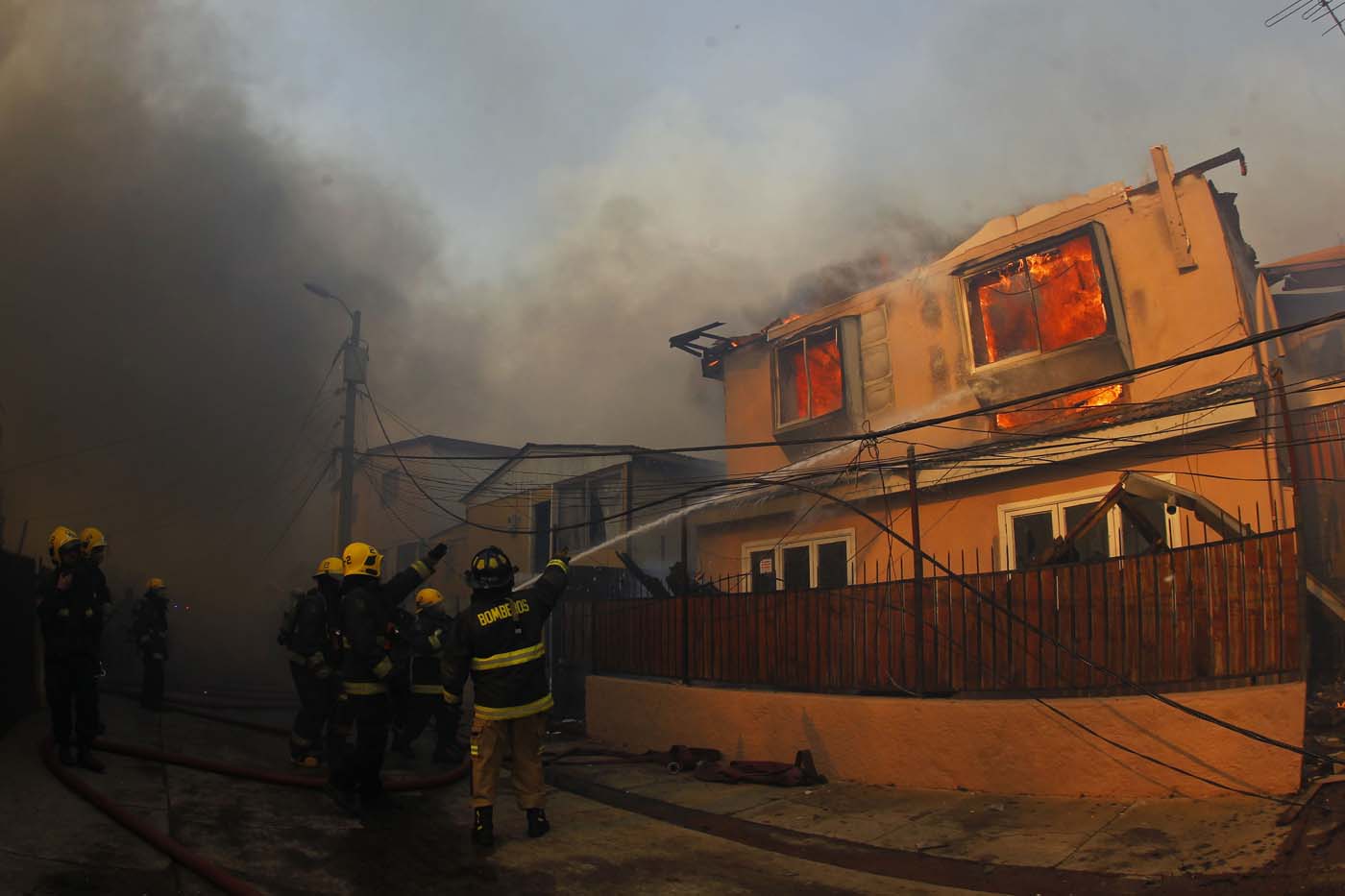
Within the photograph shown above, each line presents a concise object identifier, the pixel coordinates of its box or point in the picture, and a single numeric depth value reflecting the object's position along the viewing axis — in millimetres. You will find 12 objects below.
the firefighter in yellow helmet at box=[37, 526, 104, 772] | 6199
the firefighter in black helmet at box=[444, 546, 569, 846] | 5512
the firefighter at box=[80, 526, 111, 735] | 6717
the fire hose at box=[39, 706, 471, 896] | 4262
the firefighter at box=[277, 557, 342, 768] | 7203
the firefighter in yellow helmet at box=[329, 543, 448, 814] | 5930
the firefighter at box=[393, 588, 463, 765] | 8172
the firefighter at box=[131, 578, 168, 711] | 10234
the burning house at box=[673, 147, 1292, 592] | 10694
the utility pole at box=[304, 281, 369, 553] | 19266
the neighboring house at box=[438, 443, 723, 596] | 20703
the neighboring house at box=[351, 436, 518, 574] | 32541
